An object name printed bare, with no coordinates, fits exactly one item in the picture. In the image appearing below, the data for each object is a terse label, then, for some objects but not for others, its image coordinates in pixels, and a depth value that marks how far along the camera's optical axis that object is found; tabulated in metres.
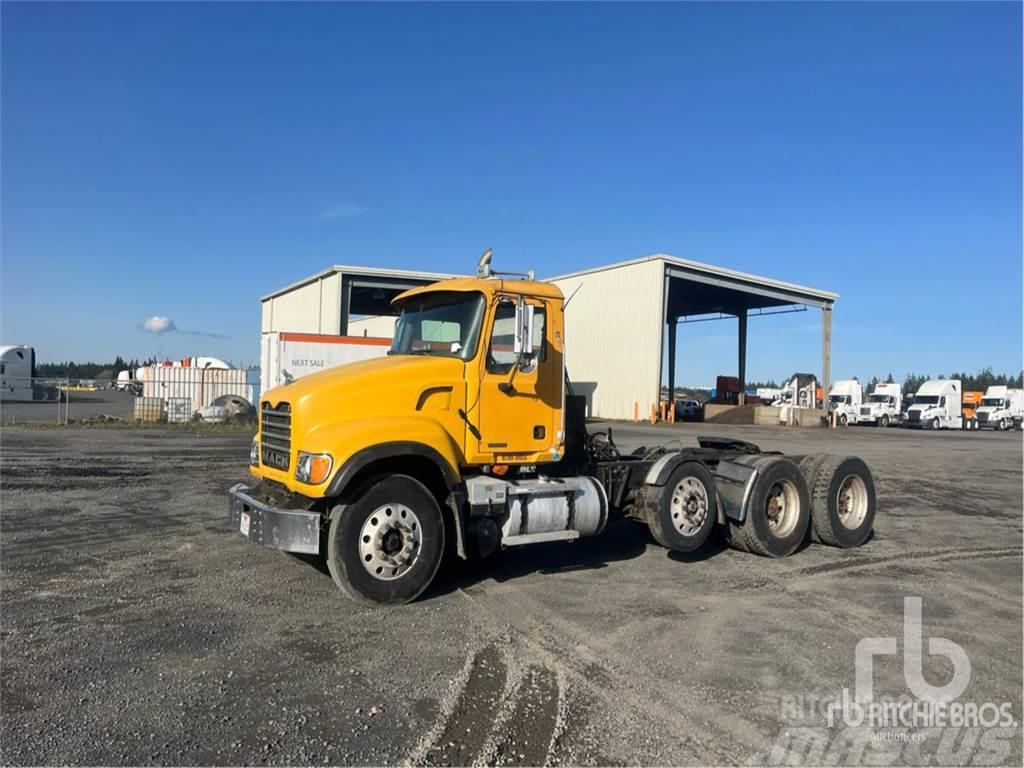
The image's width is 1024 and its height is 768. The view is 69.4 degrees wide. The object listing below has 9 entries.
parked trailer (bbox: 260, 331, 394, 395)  24.02
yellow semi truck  6.09
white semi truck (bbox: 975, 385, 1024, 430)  53.38
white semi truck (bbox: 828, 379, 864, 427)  50.03
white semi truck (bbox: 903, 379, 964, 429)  49.38
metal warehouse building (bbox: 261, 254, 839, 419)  35.09
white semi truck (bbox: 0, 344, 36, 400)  46.59
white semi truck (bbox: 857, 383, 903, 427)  50.62
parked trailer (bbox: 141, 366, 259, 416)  30.00
